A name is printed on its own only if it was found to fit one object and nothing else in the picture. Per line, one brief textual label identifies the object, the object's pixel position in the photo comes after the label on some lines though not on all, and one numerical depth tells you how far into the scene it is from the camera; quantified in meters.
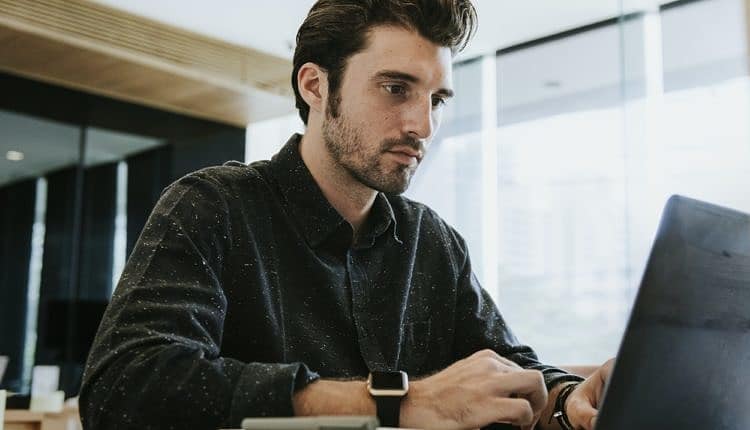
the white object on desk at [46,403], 3.67
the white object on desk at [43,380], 3.77
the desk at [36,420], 3.50
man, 0.96
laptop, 0.71
